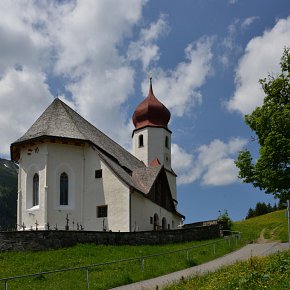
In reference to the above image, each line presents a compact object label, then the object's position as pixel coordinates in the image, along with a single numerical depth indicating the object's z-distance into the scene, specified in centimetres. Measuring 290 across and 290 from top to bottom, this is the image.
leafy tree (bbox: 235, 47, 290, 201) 1762
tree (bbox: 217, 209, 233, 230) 2515
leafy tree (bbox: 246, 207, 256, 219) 5107
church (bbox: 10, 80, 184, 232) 2373
